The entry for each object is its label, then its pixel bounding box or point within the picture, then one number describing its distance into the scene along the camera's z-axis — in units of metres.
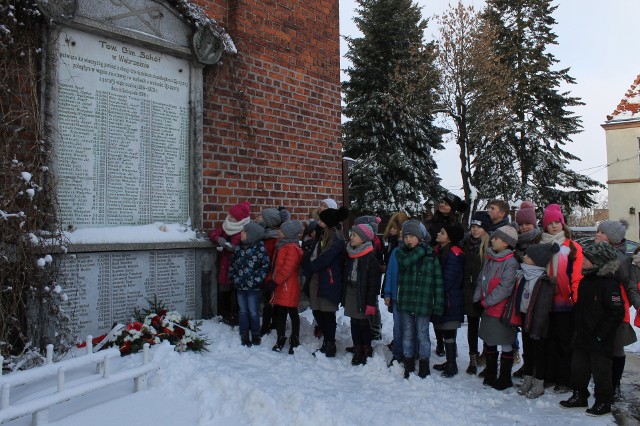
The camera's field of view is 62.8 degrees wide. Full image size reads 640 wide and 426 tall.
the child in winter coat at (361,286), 5.38
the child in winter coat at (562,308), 4.66
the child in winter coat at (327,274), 5.56
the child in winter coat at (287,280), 5.71
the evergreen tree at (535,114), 24.66
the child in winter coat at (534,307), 4.57
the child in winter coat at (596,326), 4.16
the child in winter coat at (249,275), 5.69
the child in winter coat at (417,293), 5.03
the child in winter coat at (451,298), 5.11
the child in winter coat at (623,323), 4.28
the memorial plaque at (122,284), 5.12
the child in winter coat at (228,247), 6.13
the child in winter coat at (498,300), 4.77
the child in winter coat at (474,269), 5.26
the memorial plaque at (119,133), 5.25
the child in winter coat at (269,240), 6.18
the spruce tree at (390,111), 21.89
